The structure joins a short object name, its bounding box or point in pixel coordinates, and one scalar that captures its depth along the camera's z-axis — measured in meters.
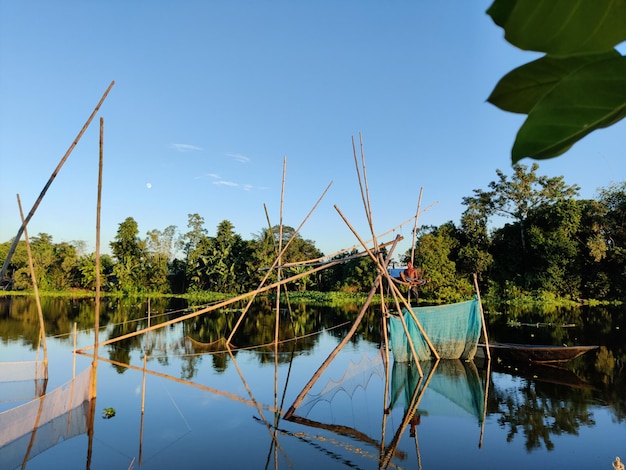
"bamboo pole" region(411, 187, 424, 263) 7.21
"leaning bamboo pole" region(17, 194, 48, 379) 4.50
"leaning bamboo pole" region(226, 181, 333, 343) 7.81
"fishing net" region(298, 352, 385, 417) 5.55
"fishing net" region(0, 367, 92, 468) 3.71
